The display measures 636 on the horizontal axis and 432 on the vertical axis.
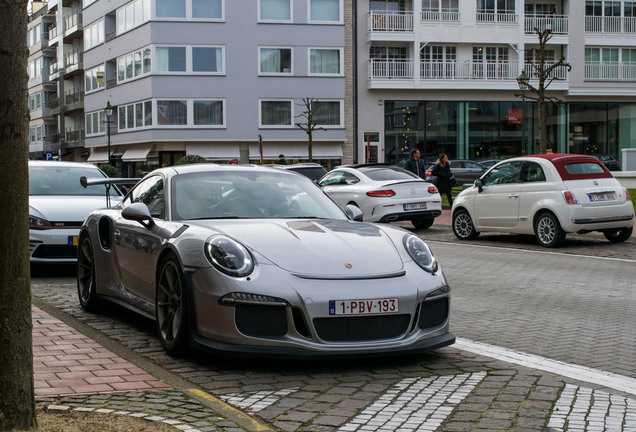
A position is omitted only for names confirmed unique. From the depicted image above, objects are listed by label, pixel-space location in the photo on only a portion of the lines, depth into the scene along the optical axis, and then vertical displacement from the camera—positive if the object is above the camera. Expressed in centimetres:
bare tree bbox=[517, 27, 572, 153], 2790 +244
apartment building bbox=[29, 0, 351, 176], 5212 +605
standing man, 2452 +24
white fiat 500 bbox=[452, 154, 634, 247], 1536 -52
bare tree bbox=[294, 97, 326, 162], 5006 +377
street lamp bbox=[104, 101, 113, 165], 4599 +373
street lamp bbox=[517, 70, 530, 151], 3335 +361
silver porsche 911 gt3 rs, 536 -66
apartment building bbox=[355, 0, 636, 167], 5322 +596
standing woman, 2400 -9
